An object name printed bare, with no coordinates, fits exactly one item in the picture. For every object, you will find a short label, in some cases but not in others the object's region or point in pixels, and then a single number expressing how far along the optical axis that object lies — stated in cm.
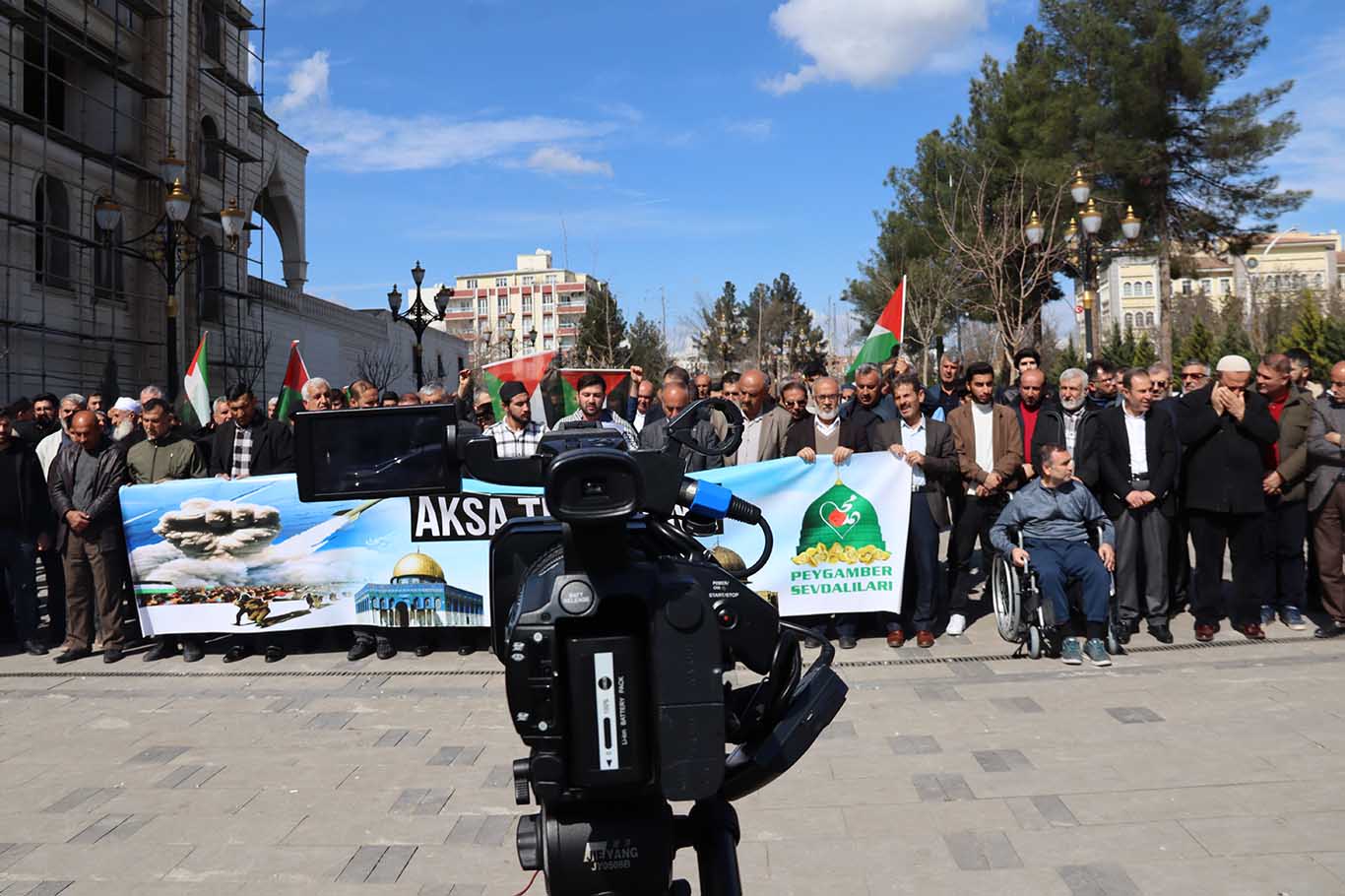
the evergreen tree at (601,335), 5502
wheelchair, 774
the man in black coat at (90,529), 866
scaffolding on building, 2416
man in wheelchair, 758
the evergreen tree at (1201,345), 5062
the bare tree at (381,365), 4378
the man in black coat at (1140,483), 824
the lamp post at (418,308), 2089
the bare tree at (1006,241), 3206
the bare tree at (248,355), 3234
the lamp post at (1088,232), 1949
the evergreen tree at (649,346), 6000
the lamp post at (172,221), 1562
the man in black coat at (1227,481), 808
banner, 846
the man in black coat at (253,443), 890
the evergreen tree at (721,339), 6881
